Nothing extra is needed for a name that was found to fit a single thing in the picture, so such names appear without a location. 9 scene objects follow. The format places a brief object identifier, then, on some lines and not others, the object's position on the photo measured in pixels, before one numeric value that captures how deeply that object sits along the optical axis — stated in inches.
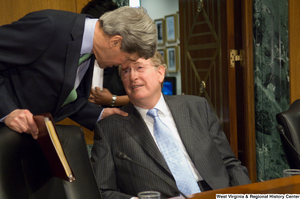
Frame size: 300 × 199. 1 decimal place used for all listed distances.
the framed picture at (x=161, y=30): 255.6
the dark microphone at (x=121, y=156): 51.1
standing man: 53.6
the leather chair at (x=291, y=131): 65.9
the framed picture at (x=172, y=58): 247.9
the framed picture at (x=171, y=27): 244.8
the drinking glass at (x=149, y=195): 39.4
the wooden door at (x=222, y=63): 132.3
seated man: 65.0
